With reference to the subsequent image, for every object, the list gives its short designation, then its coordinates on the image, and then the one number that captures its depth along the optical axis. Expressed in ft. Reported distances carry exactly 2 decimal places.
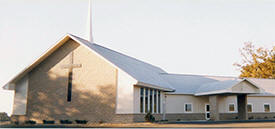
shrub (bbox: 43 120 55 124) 86.02
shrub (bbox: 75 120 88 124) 82.01
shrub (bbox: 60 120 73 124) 84.79
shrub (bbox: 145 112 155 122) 84.79
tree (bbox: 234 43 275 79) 177.06
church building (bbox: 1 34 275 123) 81.97
